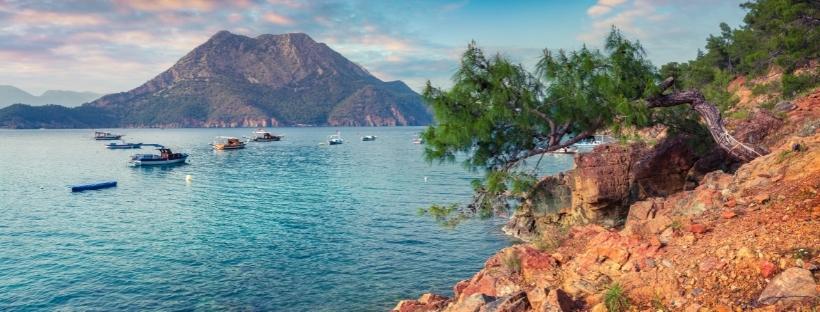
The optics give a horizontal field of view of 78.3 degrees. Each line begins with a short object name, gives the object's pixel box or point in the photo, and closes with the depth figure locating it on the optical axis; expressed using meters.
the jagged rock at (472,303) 11.00
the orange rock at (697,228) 10.36
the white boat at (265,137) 149.88
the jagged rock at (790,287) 7.29
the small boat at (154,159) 78.62
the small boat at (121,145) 126.03
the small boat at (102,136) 166.81
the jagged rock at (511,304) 9.85
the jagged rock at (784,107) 20.11
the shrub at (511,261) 12.54
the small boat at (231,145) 114.12
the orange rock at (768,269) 8.08
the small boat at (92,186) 52.25
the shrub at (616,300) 8.72
